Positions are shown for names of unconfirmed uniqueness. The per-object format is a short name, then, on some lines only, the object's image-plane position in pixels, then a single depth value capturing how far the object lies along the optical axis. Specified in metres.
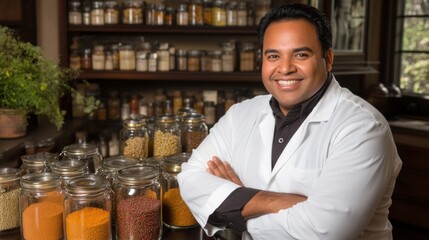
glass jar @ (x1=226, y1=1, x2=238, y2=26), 3.15
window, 3.31
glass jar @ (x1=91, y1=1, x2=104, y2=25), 3.13
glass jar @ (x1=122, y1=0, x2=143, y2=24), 3.15
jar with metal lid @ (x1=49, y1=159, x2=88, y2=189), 1.40
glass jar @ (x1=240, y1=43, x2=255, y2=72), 3.19
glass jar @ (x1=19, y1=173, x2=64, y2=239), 1.30
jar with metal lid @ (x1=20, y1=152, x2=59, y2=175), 1.52
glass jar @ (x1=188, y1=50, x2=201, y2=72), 3.20
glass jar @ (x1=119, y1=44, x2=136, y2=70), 3.18
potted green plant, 2.26
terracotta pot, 2.34
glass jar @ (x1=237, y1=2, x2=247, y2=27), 3.15
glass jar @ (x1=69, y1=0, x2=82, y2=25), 3.14
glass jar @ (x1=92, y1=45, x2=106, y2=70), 3.18
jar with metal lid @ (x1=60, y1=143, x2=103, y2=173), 1.59
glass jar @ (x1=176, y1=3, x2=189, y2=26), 3.14
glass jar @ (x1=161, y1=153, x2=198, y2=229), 1.46
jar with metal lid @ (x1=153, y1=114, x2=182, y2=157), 1.83
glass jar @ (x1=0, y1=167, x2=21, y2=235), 1.40
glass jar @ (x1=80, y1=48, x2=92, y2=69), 3.19
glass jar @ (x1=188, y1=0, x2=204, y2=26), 3.14
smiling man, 1.20
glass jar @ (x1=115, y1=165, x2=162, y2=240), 1.30
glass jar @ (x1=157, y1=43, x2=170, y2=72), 3.19
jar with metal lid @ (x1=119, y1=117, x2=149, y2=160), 1.80
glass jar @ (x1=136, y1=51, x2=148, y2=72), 3.17
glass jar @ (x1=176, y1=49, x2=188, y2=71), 3.20
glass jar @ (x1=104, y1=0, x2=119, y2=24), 3.14
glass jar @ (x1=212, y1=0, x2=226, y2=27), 3.14
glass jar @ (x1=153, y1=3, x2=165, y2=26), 3.15
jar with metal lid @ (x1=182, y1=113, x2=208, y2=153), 1.87
